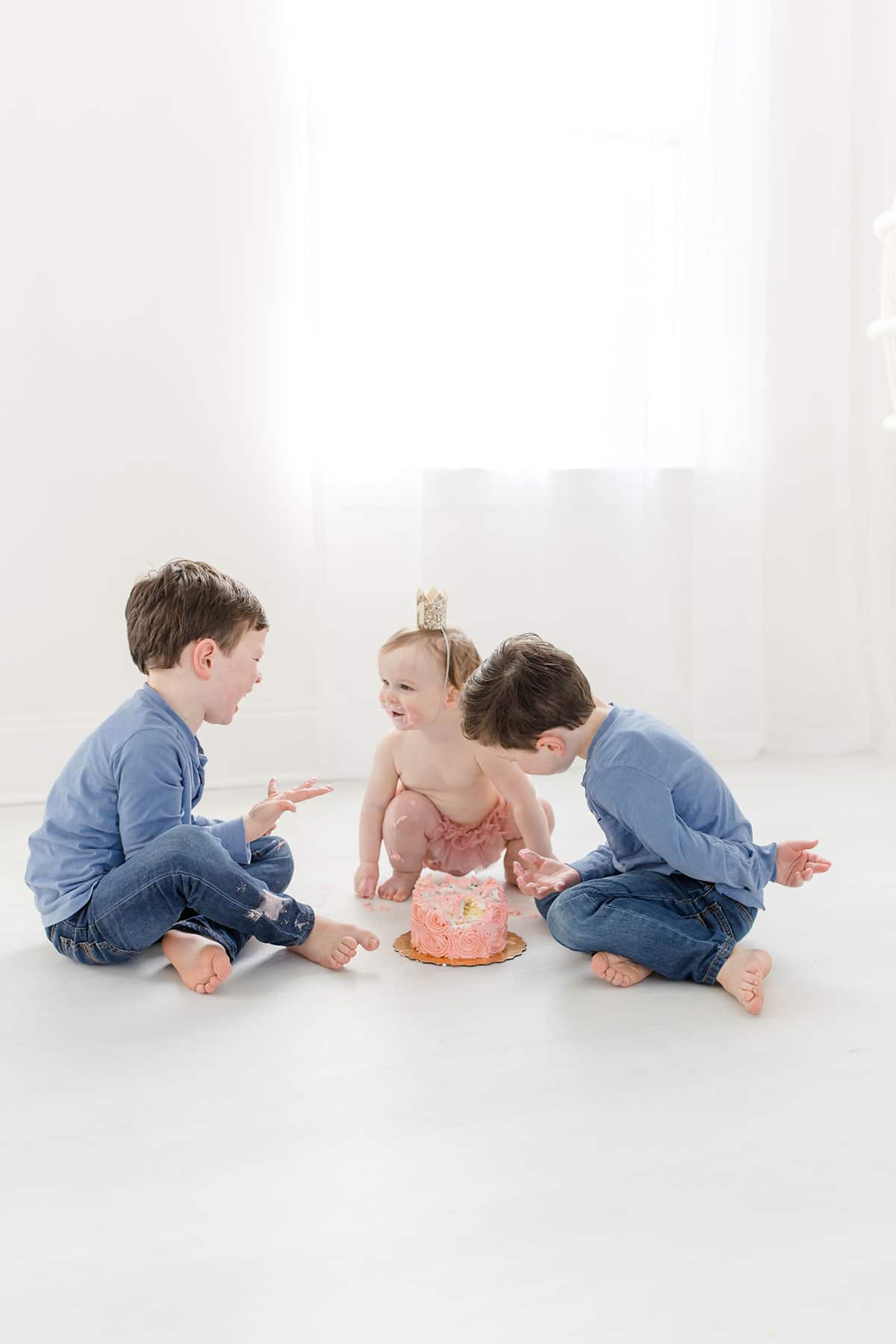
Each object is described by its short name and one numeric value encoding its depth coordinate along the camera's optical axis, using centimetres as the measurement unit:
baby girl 176
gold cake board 154
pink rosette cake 154
